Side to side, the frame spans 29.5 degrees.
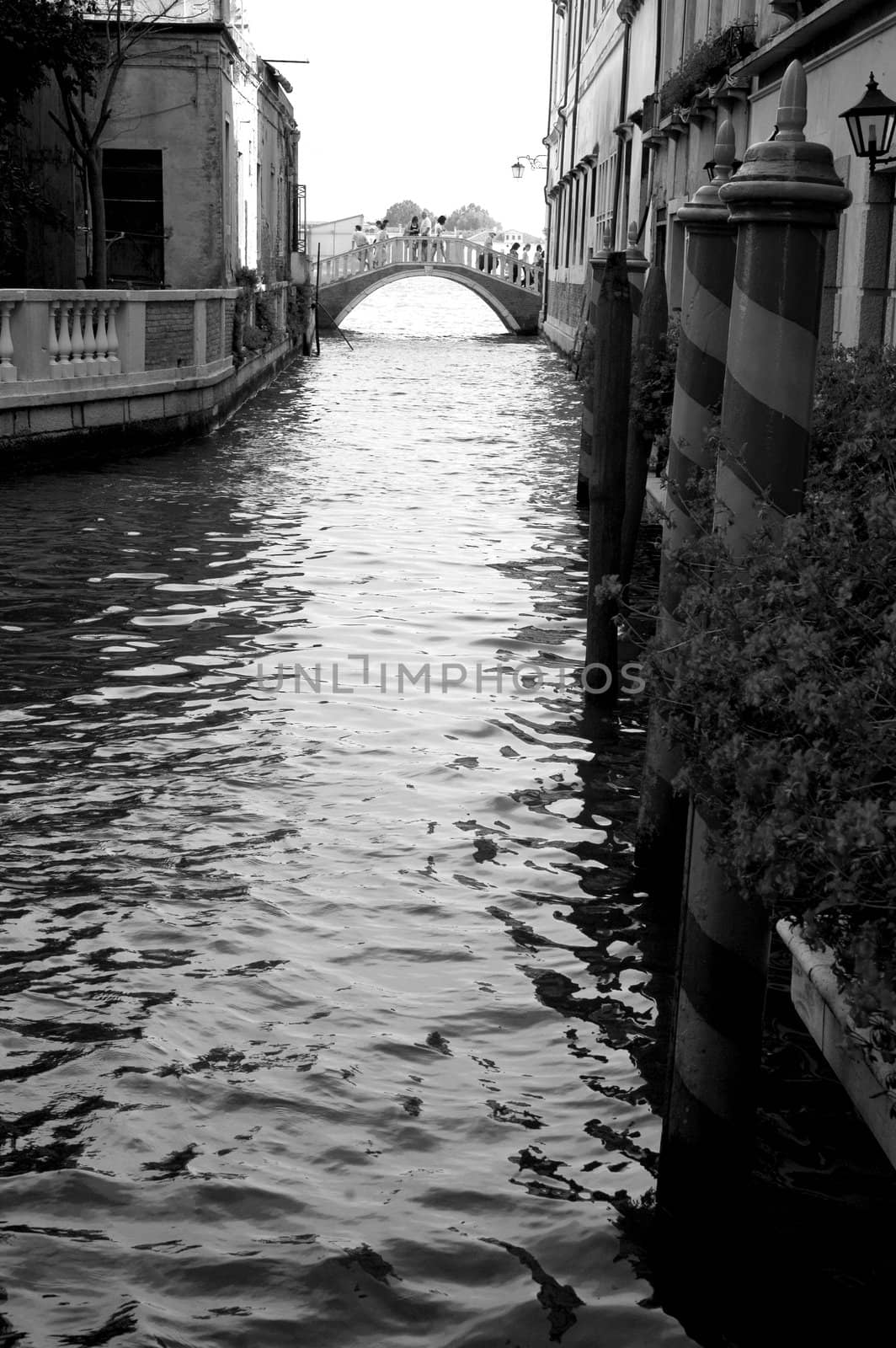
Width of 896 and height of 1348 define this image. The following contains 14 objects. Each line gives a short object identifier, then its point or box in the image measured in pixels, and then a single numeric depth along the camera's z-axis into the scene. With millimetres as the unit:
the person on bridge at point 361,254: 47978
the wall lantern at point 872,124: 8586
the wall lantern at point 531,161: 50469
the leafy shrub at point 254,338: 21603
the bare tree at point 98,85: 18094
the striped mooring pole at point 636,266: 10344
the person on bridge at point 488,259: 49500
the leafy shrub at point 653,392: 8719
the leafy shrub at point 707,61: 13312
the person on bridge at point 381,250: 48875
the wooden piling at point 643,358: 8758
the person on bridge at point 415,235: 49500
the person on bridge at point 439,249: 49594
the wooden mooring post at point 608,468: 6379
